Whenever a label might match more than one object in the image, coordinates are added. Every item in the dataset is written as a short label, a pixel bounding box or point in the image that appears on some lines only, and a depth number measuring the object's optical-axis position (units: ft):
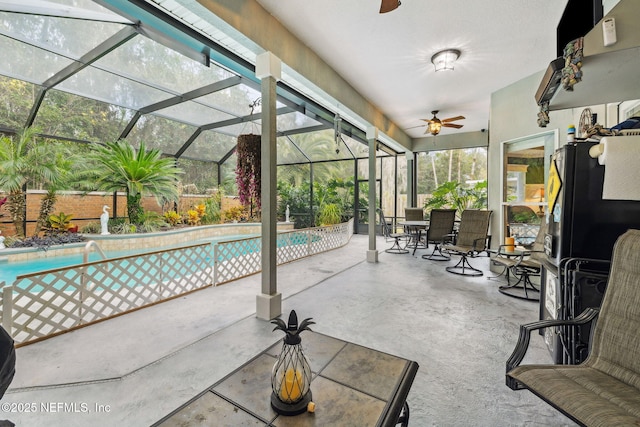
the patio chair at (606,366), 3.75
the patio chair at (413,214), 24.96
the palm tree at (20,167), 18.54
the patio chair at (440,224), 19.65
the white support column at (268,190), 9.41
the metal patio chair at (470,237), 15.93
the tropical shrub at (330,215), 30.45
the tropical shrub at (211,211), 32.68
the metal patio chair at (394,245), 22.17
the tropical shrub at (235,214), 34.32
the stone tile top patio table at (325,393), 3.30
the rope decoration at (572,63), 5.88
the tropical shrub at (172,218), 29.50
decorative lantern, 3.47
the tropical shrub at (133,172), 23.52
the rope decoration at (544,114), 8.38
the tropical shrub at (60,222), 21.99
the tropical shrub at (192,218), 31.30
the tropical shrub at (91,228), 24.23
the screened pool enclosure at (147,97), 12.53
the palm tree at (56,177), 20.65
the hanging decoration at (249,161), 18.65
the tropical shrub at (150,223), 25.52
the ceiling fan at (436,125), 17.80
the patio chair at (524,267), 11.96
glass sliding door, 13.96
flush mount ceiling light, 11.41
